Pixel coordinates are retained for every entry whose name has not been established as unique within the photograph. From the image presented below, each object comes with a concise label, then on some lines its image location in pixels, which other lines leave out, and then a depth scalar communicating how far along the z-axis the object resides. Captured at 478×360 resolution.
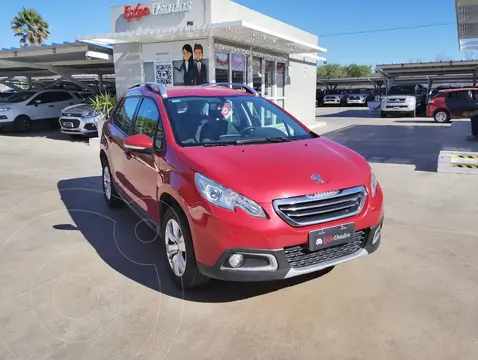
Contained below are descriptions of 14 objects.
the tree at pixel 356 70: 78.19
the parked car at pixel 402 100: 22.94
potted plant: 13.46
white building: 11.68
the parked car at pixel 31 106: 15.61
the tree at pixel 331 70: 74.56
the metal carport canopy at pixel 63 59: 13.38
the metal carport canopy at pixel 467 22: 10.30
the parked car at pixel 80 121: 13.32
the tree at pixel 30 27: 36.62
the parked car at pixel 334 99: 38.56
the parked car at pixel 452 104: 18.48
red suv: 2.88
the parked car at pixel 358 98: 37.78
